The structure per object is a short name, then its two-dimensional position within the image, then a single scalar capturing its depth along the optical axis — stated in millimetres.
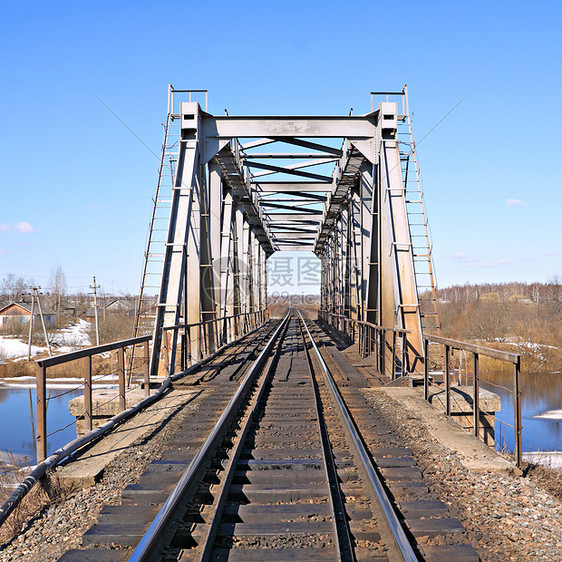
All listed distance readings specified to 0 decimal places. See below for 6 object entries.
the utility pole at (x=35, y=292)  38316
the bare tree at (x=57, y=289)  96000
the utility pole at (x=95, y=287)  40262
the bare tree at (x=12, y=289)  124125
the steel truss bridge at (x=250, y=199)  10227
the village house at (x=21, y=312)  67925
